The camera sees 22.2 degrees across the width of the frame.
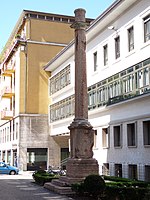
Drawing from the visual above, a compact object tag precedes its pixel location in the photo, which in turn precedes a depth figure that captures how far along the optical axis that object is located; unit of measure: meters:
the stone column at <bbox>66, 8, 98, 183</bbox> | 18.59
